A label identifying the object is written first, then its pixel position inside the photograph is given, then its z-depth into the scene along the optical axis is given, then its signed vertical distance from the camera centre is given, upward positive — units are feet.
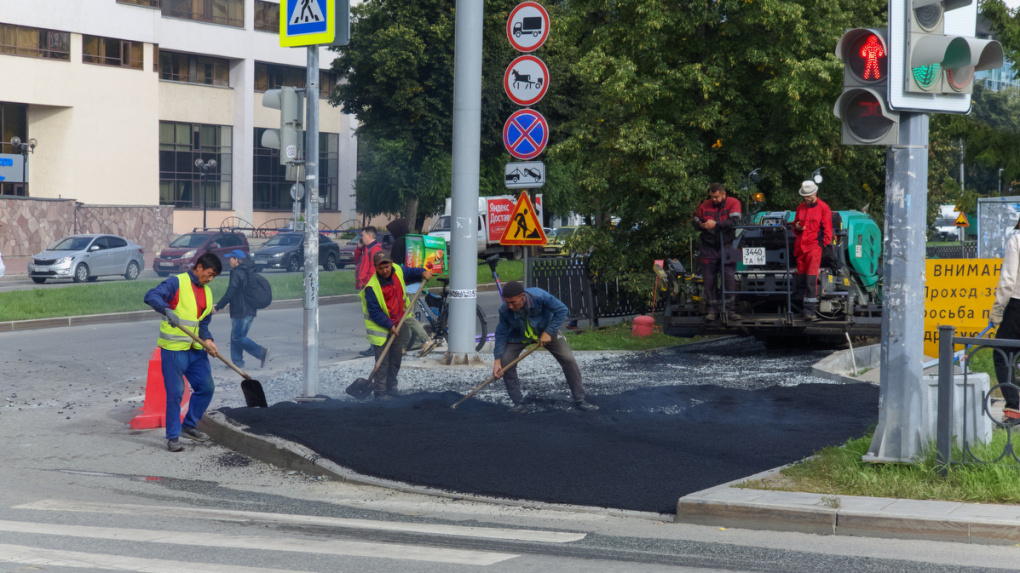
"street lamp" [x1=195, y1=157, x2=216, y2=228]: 171.94 +12.83
